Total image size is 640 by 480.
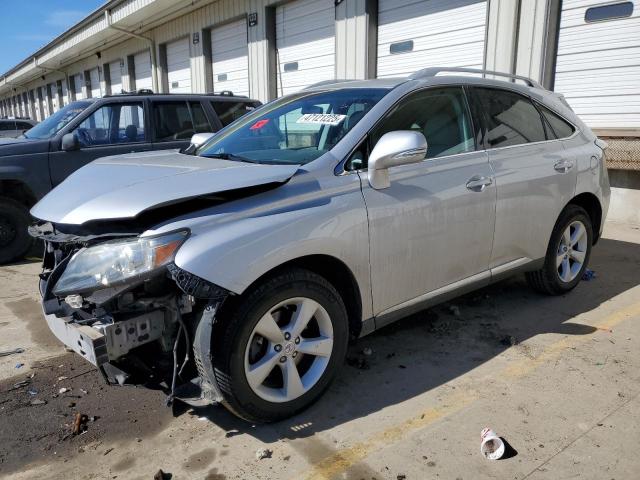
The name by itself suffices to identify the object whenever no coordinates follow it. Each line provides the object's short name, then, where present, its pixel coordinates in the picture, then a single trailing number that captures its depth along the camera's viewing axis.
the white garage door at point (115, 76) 22.31
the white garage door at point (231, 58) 14.16
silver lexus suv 2.43
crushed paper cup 2.49
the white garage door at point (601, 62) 7.27
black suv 6.29
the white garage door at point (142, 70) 19.59
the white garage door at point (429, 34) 8.87
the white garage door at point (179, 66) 16.92
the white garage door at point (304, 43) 11.58
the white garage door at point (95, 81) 24.98
